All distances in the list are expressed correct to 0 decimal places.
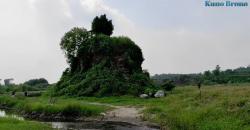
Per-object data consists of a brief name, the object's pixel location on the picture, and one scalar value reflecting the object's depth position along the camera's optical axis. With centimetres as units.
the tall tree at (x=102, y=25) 5247
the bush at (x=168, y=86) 4745
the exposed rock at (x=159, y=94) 3988
